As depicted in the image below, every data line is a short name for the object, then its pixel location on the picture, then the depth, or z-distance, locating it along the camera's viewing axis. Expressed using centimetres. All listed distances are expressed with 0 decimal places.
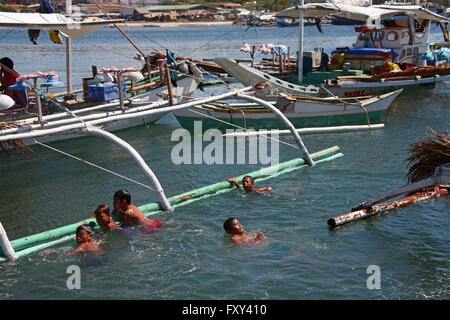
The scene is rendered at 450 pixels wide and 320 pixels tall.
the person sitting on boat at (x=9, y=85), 1836
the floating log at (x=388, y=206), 930
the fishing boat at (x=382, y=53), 2550
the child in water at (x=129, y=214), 1105
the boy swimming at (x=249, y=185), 1334
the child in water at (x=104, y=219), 1062
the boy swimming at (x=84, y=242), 1006
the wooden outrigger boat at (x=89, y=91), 1386
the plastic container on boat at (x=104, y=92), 1969
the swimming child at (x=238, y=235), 1055
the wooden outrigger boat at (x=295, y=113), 2078
